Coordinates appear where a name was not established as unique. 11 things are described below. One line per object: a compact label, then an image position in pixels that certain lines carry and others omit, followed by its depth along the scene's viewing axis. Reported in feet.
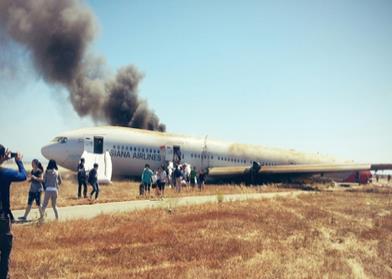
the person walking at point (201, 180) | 98.17
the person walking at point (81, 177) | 72.33
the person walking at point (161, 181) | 78.38
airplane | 108.37
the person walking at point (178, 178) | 86.89
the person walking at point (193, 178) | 102.73
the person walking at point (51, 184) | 46.96
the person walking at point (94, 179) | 69.32
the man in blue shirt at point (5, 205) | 21.91
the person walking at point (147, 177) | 76.99
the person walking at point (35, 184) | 46.91
